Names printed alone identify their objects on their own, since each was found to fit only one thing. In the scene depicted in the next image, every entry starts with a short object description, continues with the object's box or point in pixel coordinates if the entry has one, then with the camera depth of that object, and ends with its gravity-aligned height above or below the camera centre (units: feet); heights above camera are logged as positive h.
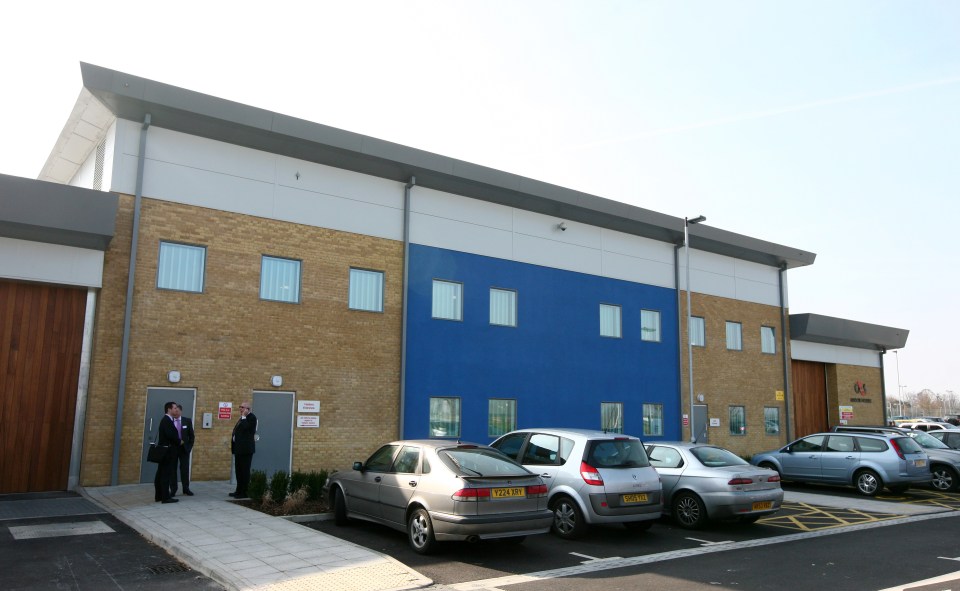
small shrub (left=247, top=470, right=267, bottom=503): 38.34 -4.66
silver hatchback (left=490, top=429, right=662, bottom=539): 32.55 -3.30
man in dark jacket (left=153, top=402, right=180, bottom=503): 38.50 -3.39
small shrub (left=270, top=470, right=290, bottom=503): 38.01 -4.66
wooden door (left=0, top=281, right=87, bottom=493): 43.57 +0.74
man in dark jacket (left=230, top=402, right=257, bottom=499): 40.88 -2.64
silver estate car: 52.60 -3.62
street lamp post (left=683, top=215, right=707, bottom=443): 69.25 +16.79
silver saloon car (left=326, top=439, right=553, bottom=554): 27.50 -3.65
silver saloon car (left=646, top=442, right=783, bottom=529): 35.96 -3.88
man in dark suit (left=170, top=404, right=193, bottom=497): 40.45 -2.60
